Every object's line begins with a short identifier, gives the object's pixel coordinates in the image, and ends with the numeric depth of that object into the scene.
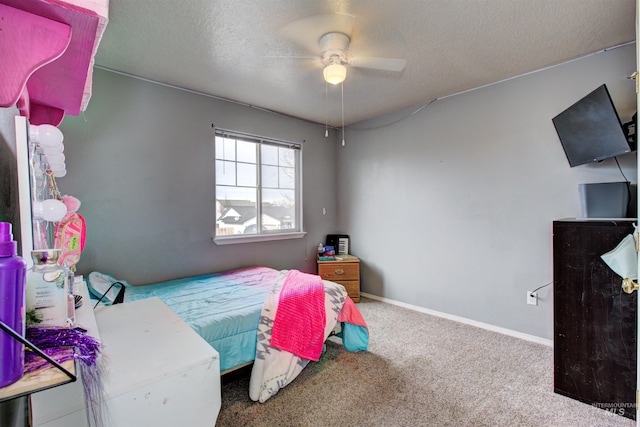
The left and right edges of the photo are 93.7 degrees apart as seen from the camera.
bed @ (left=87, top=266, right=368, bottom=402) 1.85
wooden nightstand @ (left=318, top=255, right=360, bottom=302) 3.85
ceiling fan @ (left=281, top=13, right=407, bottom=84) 1.88
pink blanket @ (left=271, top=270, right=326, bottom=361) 1.98
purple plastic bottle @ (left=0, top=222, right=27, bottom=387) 0.48
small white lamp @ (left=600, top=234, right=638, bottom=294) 1.60
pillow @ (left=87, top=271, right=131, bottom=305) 2.10
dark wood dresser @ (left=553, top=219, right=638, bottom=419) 1.75
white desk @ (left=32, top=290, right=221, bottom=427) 0.75
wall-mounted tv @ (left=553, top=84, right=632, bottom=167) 1.94
